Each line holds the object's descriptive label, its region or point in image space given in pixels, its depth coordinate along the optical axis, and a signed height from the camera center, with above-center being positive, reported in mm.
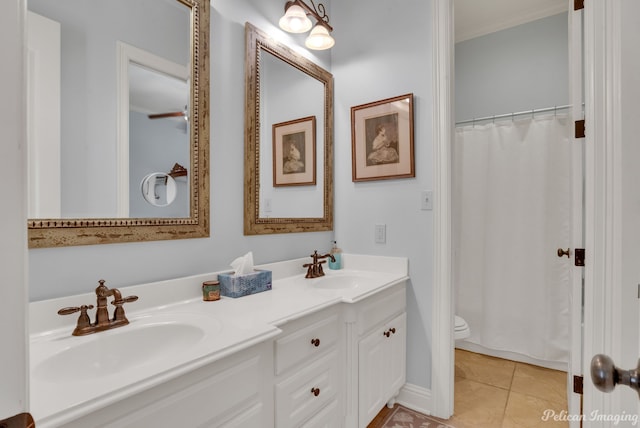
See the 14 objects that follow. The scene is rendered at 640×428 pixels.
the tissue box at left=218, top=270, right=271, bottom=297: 1379 -312
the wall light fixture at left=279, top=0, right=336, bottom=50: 1690 +1011
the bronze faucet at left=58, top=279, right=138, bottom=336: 969 -314
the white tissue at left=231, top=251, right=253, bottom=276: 1447 -237
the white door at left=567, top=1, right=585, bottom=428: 1371 +51
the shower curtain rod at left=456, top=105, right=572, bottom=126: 2419 +773
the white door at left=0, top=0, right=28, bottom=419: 304 -5
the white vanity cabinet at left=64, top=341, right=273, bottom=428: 692 -461
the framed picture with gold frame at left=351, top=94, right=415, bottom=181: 1908 +450
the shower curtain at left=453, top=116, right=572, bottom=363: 2363 -175
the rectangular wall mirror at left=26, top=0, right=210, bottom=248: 1018 +335
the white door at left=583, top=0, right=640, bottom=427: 671 +27
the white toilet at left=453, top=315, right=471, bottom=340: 2209 -825
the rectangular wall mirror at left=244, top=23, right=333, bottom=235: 1663 +424
